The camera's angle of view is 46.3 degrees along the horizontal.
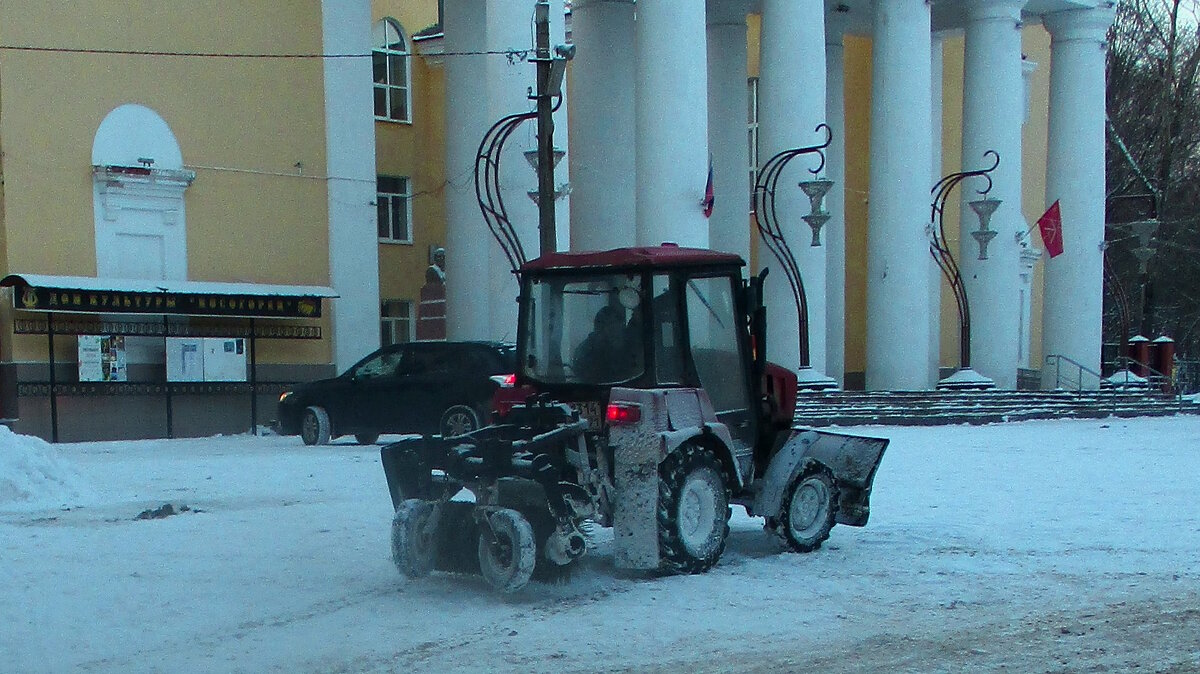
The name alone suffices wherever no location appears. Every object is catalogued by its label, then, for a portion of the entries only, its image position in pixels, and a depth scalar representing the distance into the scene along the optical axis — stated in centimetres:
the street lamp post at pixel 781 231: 2648
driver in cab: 944
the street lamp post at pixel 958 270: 2956
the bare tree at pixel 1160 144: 4647
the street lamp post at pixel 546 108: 1991
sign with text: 2339
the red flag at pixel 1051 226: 3312
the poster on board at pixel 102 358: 2422
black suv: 2022
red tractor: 872
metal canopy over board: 2358
